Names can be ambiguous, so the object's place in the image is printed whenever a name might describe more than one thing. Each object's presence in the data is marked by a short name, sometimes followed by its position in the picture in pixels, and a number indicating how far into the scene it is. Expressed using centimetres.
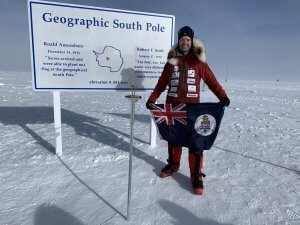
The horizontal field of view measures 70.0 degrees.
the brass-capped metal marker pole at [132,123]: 206
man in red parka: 295
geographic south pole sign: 351
